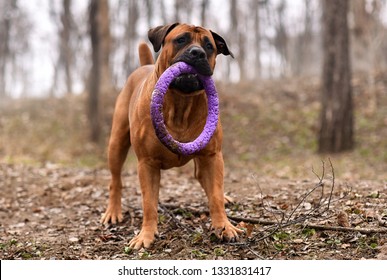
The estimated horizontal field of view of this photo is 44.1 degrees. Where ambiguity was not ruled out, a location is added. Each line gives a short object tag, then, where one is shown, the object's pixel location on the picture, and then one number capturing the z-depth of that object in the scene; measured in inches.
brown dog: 161.2
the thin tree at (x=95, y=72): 545.6
